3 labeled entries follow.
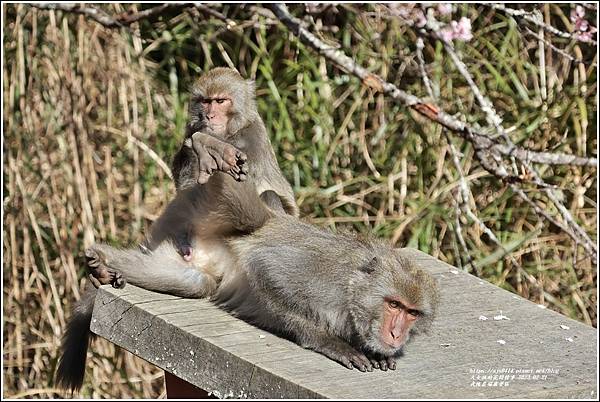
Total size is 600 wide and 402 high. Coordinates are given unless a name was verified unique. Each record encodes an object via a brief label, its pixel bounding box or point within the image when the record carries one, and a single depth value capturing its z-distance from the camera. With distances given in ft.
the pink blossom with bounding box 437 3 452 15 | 38.91
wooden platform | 20.15
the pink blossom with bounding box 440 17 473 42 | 38.45
